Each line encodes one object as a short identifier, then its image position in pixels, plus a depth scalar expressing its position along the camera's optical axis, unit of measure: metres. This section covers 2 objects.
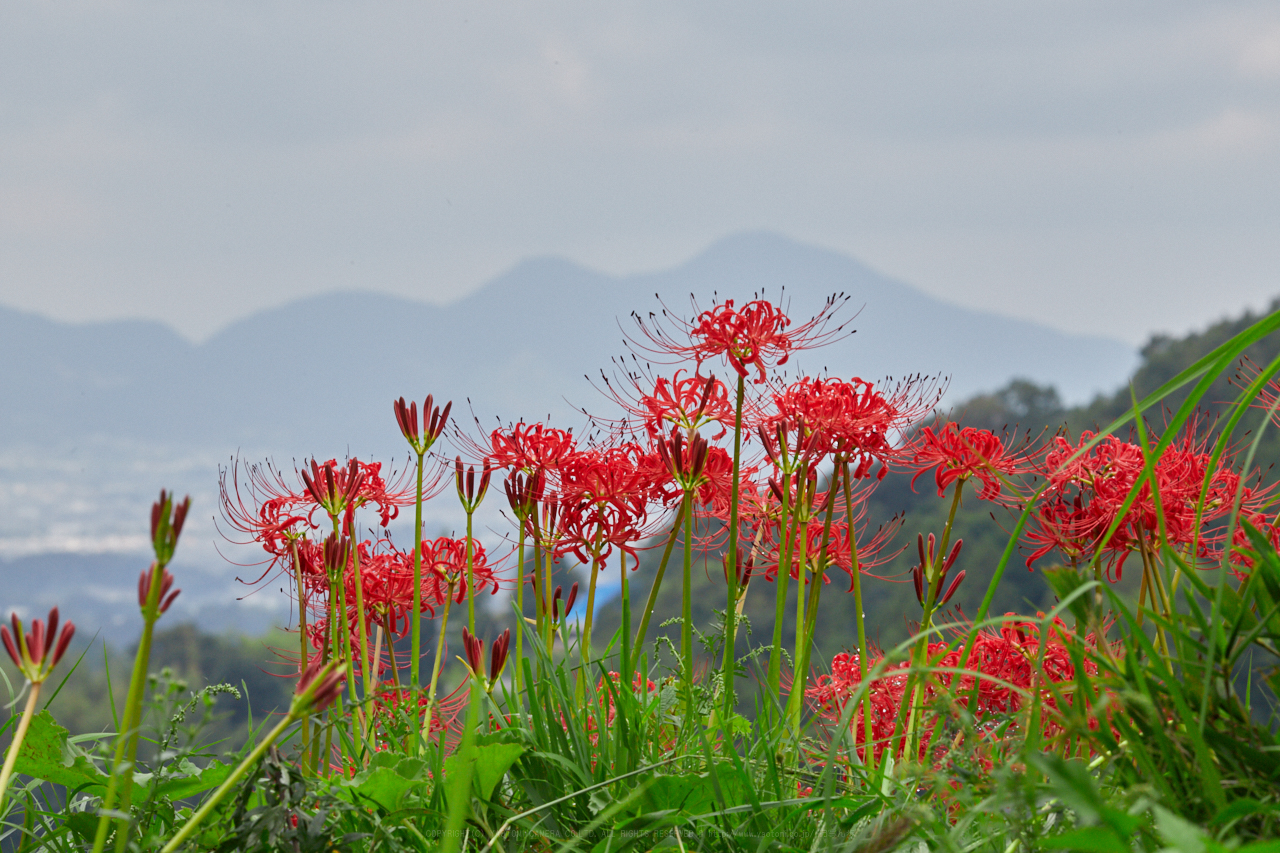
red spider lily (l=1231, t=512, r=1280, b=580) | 5.10
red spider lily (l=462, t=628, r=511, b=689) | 5.19
